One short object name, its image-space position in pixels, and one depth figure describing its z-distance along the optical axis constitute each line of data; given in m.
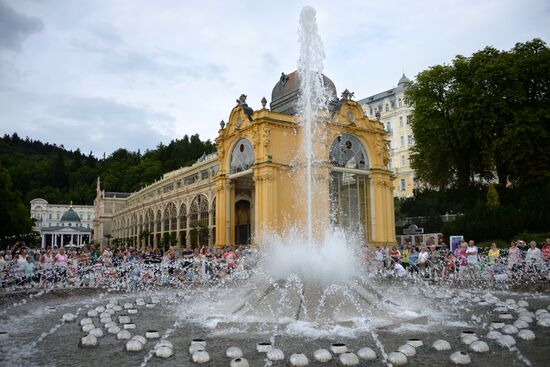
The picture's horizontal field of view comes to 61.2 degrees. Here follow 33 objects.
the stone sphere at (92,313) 12.55
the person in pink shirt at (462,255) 21.06
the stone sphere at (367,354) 7.56
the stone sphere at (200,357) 7.48
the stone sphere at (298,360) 7.27
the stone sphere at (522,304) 13.10
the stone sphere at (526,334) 8.90
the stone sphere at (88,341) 8.73
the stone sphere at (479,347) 7.98
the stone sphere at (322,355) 7.52
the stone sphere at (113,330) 9.87
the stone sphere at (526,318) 10.40
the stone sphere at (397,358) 7.27
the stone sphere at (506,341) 8.31
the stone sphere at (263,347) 8.12
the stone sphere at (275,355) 7.57
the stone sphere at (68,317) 11.77
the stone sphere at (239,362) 7.04
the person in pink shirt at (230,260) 23.14
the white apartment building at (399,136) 76.44
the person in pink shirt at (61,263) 20.17
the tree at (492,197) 37.54
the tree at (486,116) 36.75
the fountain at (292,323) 7.80
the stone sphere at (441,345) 8.11
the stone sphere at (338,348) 7.86
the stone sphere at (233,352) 7.81
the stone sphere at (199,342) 8.27
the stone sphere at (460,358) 7.20
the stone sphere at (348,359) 7.27
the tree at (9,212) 50.06
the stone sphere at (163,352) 7.88
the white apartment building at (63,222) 125.94
